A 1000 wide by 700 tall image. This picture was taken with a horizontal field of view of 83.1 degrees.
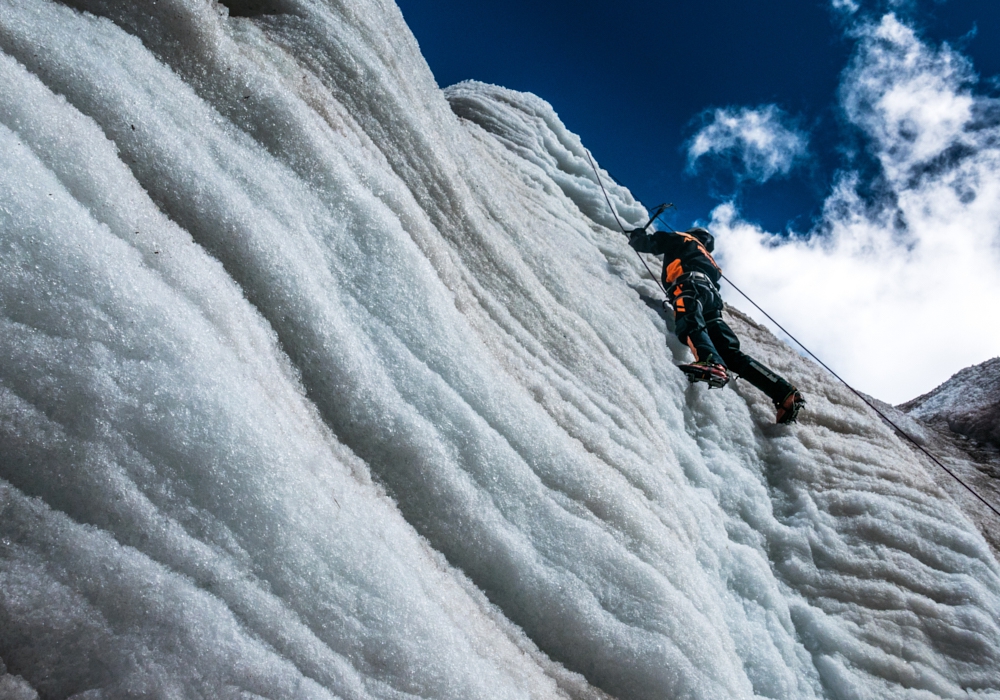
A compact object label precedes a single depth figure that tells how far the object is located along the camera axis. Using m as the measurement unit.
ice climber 5.53
